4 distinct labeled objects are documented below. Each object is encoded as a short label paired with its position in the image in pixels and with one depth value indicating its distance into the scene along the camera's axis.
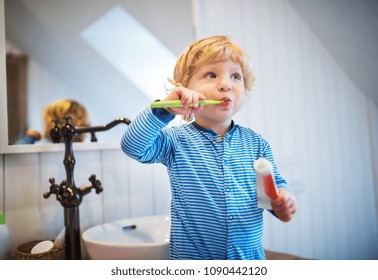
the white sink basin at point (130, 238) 0.60
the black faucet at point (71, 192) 0.66
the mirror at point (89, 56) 0.71
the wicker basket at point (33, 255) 0.62
